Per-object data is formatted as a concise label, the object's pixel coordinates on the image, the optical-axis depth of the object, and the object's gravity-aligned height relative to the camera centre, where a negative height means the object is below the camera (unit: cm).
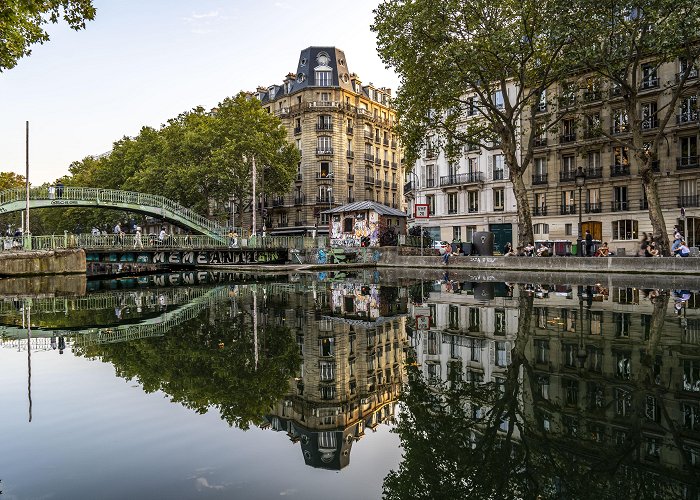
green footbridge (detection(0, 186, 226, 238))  3444 +419
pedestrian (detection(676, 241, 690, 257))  2517 -13
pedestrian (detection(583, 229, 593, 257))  3206 +35
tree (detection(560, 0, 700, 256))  2270 +1007
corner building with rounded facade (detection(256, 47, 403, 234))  6228 +1488
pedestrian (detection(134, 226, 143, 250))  3537 +134
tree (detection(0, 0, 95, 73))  1294 +663
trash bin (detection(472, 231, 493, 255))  3453 +68
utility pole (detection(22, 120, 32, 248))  3122 +514
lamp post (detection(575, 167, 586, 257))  2805 +401
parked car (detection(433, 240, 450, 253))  4240 +75
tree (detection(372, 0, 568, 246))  2744 +1133
